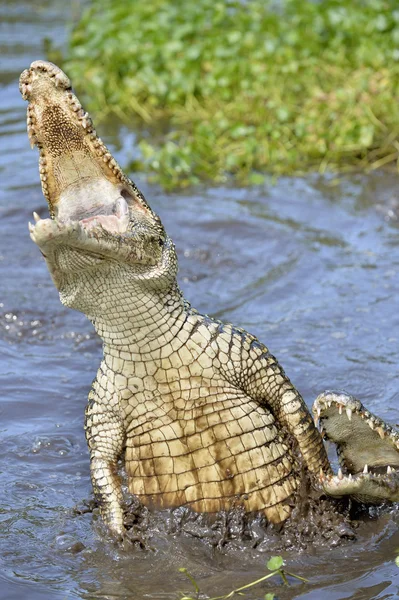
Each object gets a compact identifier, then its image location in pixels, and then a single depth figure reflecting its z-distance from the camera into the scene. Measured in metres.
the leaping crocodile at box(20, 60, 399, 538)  7.54
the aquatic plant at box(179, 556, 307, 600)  7.37
